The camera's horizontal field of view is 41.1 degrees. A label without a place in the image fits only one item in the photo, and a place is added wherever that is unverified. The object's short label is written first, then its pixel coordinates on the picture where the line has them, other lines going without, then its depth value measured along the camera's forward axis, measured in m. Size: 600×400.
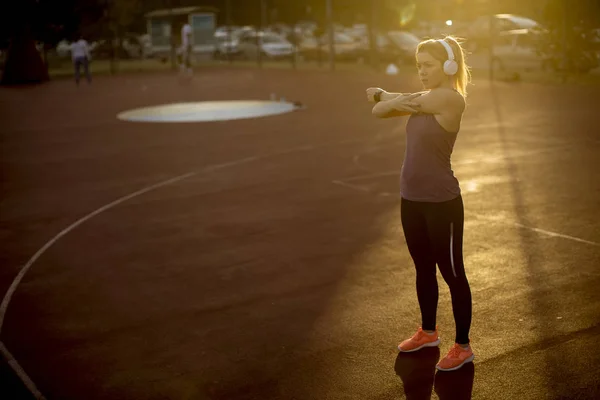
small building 61.09
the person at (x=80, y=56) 36.50
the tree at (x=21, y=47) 38.19
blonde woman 5.20
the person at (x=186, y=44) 36.53
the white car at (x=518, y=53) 31.48
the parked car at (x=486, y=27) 37.94
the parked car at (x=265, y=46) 53.88
